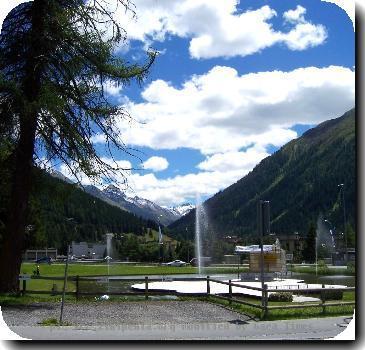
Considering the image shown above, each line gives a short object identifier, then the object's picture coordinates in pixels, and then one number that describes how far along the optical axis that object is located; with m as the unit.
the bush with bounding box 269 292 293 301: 17.03
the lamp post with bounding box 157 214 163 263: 75.16
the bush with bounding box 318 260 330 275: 43.02
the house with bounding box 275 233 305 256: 100.27
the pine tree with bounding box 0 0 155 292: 13.14
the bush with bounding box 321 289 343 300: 15.80
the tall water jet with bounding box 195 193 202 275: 51.00
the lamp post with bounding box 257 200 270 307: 12.46
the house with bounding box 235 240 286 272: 33.44
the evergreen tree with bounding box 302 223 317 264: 79.44
